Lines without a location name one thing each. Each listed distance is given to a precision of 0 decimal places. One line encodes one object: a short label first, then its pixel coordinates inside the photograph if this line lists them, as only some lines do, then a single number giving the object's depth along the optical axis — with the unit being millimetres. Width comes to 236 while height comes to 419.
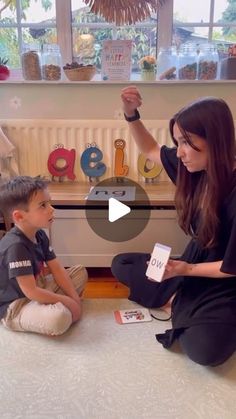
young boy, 1444
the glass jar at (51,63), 2096
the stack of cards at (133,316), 1592
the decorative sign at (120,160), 2125
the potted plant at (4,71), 2107
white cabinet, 1931
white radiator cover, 2119
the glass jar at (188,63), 2076
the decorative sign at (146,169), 2107
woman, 1212
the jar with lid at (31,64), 2066
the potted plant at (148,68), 2064
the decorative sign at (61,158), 2131
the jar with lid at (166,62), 2096
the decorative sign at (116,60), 2051
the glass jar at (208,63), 2059
